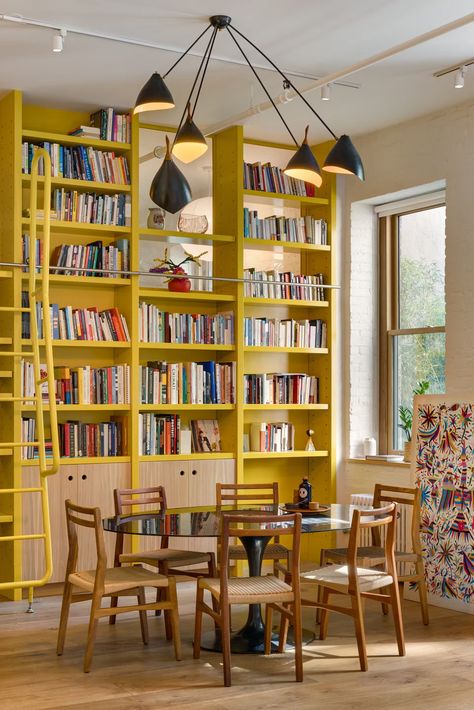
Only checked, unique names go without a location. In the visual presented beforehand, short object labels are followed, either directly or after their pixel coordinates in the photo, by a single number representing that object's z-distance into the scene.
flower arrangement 7.37
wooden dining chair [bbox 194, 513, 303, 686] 4.77
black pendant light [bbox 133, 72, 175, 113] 4.82
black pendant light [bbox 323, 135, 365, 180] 5.29
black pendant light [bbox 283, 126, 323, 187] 5.34
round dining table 5.21
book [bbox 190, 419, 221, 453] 7.61
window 7.66
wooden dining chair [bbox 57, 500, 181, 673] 4.96
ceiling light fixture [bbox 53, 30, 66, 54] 5.54
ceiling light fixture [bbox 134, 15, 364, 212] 4.85
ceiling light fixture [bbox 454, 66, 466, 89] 6.10
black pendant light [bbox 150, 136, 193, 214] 5.01
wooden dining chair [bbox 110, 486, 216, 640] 5.73
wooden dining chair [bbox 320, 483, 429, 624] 5.95
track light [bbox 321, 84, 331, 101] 6.36
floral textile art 6.39
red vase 7.38
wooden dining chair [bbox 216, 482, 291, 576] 5.89
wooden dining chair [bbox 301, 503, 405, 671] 5.07
